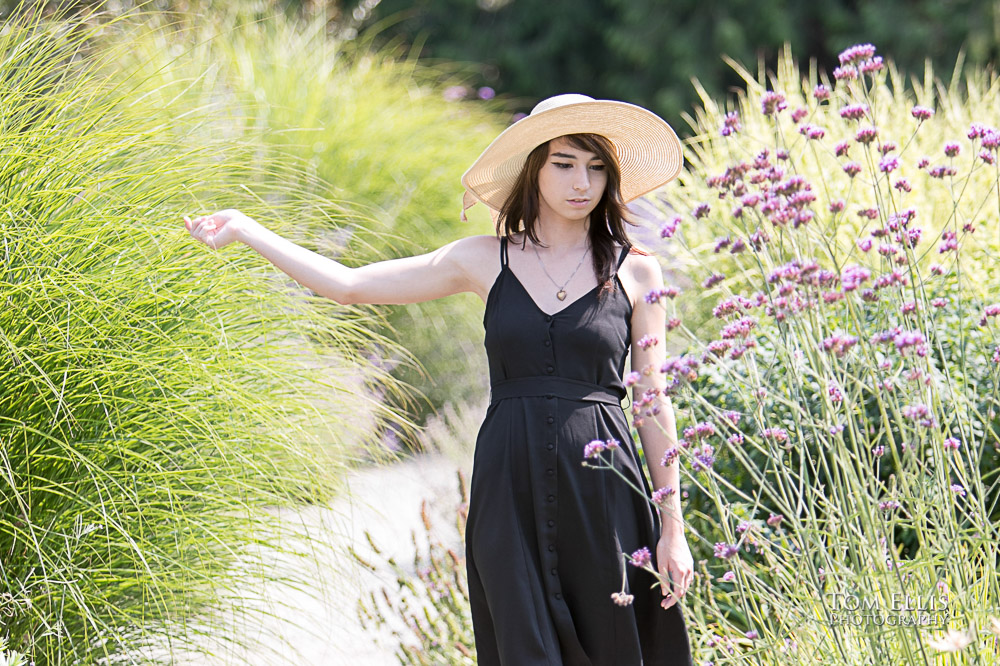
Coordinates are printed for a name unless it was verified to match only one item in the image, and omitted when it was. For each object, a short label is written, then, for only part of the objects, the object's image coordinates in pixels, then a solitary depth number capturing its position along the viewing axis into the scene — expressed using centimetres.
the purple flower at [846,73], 723
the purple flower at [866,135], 706
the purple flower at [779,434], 707
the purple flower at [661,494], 718
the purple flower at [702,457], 699
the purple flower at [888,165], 711
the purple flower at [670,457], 722
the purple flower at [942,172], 717
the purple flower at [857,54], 722
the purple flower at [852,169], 711
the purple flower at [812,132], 712
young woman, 744
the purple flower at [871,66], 718
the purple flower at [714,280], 705
